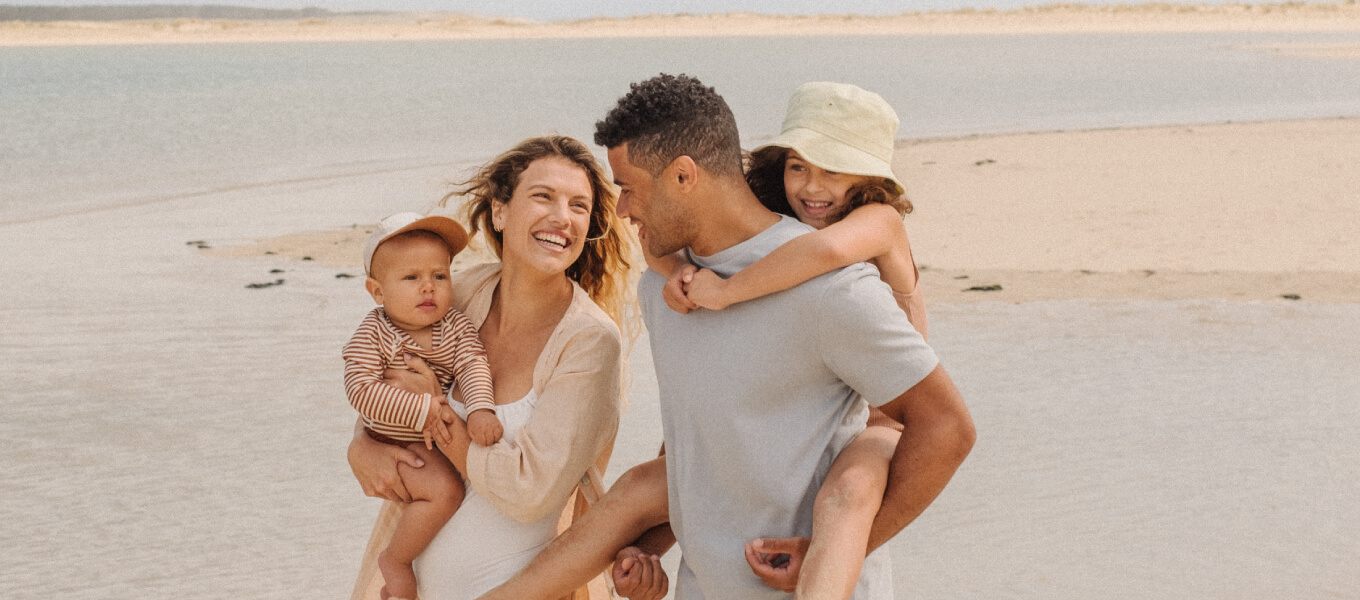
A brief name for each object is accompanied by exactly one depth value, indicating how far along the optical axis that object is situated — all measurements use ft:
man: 7.07
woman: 8.75
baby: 8.96
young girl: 7.11
